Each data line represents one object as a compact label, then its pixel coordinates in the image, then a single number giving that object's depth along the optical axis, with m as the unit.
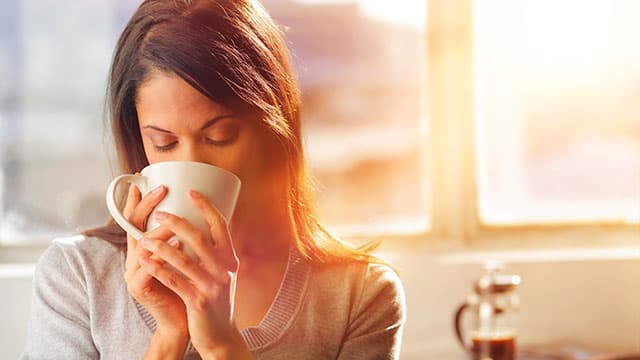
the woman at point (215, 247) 1.51
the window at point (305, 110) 2.62
